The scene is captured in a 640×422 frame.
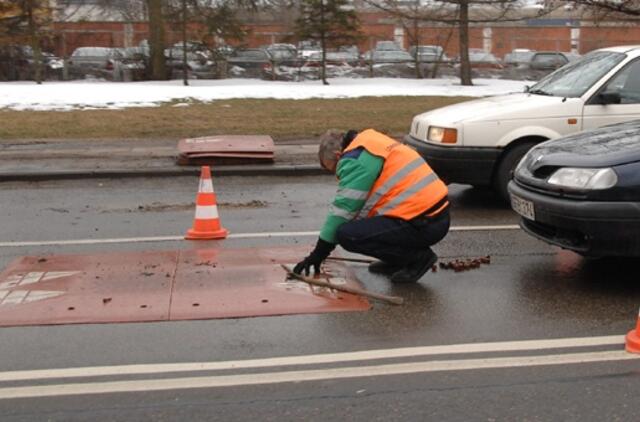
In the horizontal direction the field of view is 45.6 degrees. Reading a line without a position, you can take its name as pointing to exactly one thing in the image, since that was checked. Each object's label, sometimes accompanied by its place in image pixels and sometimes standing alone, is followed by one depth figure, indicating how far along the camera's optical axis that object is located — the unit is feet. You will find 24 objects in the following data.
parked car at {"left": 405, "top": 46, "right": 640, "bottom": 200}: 26.18
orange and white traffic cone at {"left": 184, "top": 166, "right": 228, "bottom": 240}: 23.30
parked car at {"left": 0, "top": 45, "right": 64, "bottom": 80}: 95.25
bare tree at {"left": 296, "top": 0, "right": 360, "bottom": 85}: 95.76
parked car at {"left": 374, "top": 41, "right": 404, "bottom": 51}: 113.02
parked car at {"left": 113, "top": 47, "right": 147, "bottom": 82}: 96.73
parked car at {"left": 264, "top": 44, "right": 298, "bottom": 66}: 101.19
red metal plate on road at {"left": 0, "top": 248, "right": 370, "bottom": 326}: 16.35
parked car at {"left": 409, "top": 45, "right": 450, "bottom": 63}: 106.52
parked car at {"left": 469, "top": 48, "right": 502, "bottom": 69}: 114.21
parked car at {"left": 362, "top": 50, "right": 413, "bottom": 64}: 106.01
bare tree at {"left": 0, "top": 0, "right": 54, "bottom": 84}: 90.38
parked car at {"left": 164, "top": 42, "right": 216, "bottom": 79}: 97.55
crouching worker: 17.44
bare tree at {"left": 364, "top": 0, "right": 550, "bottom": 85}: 89.97
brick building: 107.86
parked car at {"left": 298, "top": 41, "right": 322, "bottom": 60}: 99.19
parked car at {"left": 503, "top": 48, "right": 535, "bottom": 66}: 110.89
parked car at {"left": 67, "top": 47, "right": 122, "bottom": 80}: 97.81
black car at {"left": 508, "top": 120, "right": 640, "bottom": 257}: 16.61
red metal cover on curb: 37.22
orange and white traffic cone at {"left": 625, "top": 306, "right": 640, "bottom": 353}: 13.94
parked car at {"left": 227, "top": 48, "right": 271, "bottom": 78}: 102.37
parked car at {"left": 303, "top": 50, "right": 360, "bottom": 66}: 99.76
